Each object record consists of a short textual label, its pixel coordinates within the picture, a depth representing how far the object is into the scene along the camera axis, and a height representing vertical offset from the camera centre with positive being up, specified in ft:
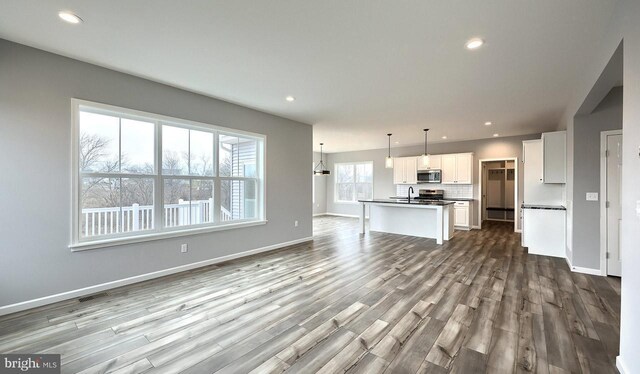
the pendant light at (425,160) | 19.50 +1.96
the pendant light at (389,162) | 21.66 +2.00
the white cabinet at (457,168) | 25.57 +1.80
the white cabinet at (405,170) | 28.73 +1.81
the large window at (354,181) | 34.09 +0.68
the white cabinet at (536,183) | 17.63 +0.26
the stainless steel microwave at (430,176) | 27.04 +1.10
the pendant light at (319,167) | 35.72 +2.62
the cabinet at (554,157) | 15.85 +1.83
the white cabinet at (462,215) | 25.04 -2.69
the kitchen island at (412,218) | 19.76 -2.61
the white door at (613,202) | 11.96 -0.68
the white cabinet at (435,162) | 27.22 +2.51
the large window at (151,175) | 10.60 +0.53
